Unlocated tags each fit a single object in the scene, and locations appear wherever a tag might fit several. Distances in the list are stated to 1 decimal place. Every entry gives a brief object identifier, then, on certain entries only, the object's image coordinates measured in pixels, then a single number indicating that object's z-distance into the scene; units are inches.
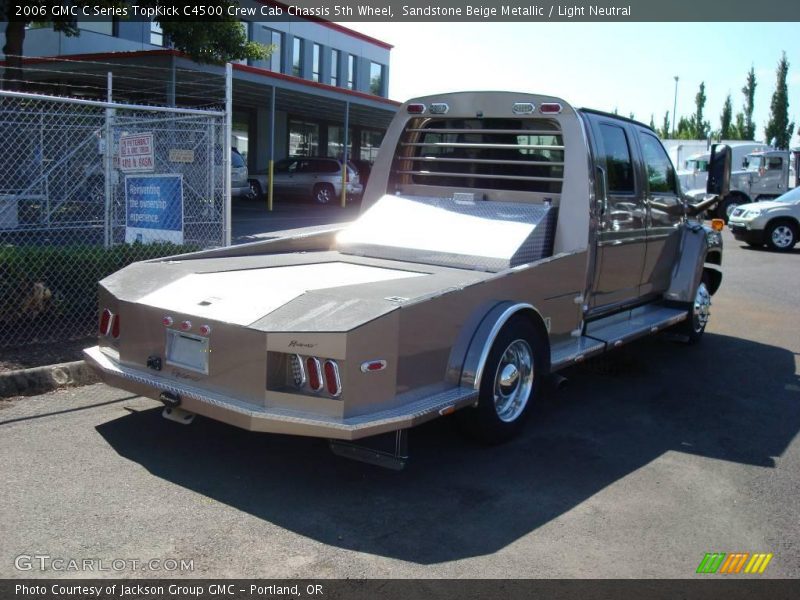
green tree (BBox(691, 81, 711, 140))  2503.0
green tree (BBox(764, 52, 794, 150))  1841.8
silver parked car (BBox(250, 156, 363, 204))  1075.3
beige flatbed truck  161.9
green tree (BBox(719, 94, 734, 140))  2240.4
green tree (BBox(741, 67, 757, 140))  2062.0
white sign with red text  308.5
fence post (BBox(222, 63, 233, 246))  307.1
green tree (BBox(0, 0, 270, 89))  546.9
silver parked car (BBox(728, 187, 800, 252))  742.5
